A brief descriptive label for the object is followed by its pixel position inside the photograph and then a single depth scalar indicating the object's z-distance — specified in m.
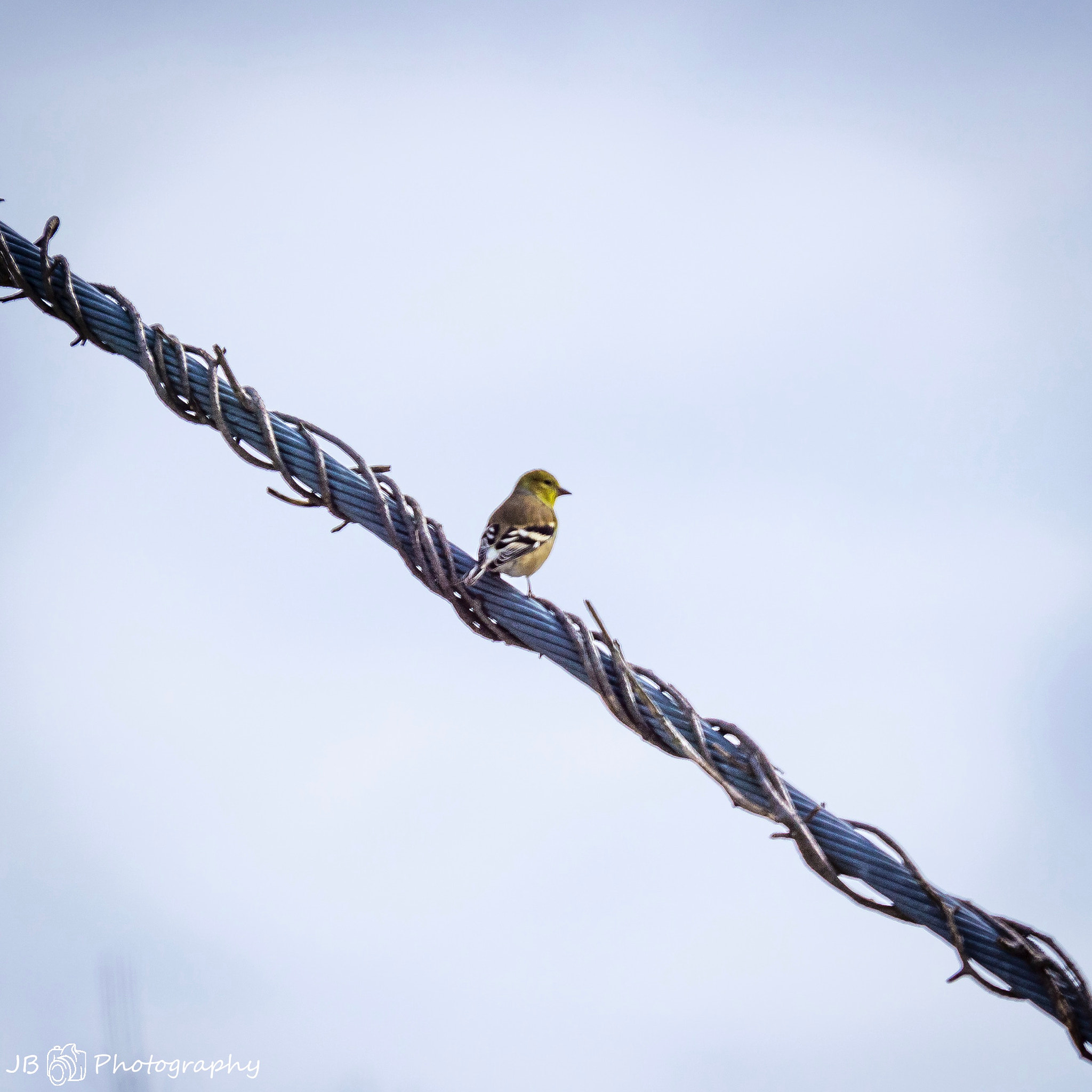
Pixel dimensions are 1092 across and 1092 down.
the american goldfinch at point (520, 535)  10.77
